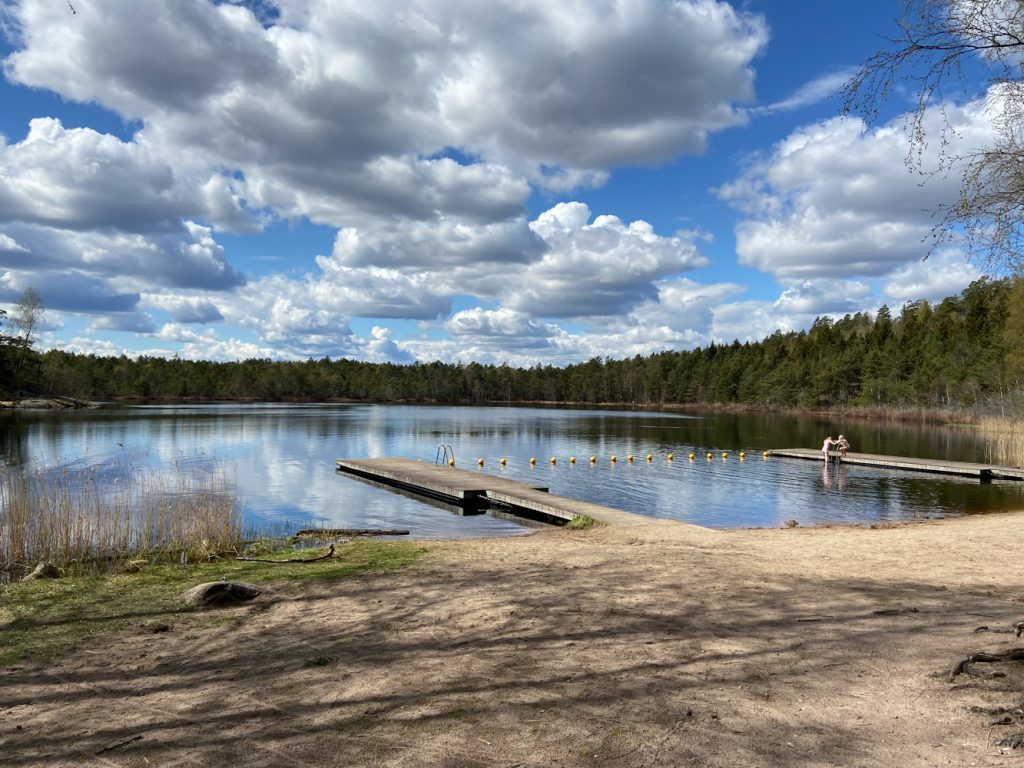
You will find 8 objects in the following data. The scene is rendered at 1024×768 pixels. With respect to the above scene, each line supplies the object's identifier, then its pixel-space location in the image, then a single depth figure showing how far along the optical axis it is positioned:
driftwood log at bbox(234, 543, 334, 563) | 9.82
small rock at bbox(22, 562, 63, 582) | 9.19
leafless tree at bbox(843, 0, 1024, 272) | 4.59
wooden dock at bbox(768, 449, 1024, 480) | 25.44
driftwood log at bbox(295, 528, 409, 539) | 13.70
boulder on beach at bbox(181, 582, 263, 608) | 7.04
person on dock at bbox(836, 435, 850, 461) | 30.95
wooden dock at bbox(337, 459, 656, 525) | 15.47
